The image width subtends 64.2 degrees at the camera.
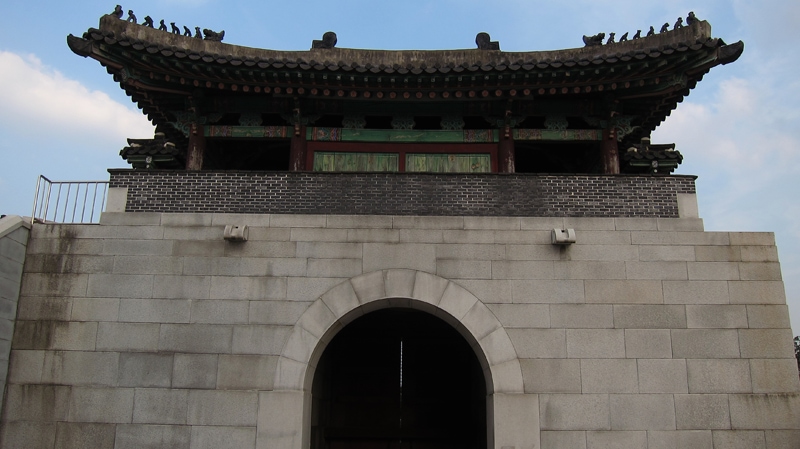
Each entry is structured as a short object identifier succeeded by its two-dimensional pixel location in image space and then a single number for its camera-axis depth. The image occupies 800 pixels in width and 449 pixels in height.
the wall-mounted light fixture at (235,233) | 9.32
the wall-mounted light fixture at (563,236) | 9.29
